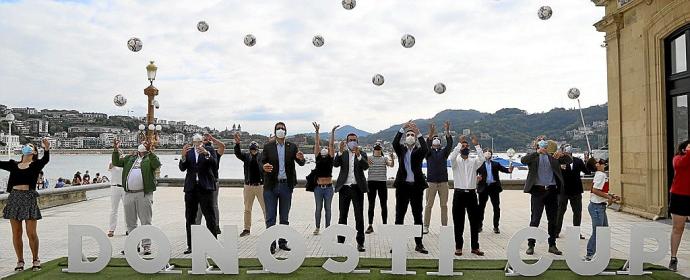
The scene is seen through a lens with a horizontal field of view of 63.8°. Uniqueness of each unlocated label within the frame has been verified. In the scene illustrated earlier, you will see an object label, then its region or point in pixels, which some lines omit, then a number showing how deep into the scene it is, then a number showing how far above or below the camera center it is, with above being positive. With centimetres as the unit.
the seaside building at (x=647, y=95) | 1305 +143
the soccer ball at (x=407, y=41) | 1227 +247
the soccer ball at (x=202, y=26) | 1355 +309
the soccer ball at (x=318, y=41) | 1301 +262
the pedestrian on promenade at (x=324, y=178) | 1045 -52
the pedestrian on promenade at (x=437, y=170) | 956 -34
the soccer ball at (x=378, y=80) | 1256 +164
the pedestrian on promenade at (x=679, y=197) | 782 -65
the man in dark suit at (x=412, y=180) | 902 -46
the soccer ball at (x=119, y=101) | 1563 +146
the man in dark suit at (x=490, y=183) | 1104 -62
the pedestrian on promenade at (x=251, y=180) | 1070 -55
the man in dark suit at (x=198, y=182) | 862 -47
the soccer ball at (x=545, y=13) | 1257 +317
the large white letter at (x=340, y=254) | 738 -137
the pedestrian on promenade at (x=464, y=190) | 873 -60
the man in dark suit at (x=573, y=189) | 977 -66
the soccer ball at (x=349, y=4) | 1187 +318
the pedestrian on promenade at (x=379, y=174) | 983 -39
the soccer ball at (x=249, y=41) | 1342 +271
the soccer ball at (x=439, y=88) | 1216 +141
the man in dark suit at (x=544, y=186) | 899 -56
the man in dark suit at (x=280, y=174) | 922 -37
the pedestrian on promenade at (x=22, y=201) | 783 -70
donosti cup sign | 728 -132
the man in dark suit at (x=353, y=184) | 916 -54
